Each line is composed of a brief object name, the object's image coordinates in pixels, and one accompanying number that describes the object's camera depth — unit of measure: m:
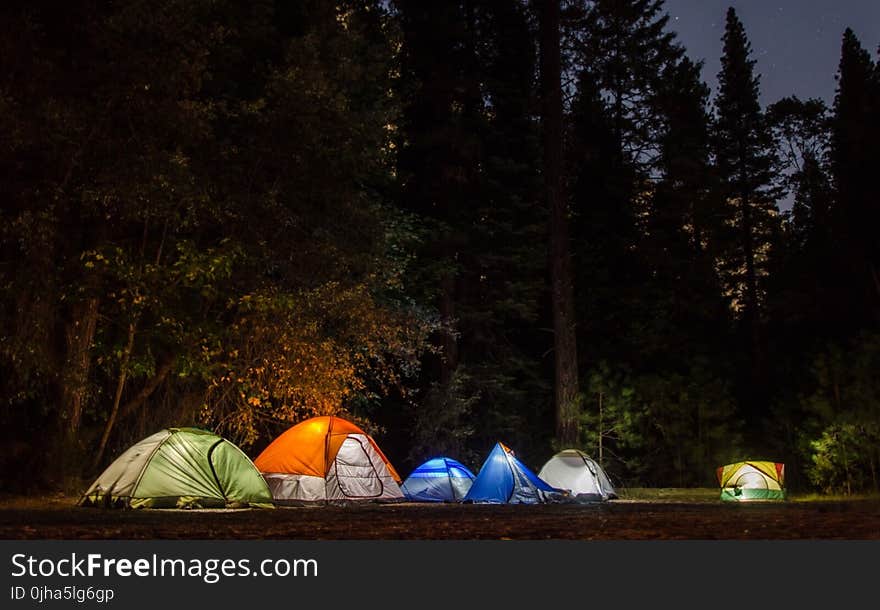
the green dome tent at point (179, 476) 11.12
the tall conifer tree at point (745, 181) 33.25
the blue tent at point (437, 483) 15.70
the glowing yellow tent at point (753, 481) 17.39
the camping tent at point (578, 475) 16.52
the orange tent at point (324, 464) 13.74
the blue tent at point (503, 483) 14.45
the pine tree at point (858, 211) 25.59
